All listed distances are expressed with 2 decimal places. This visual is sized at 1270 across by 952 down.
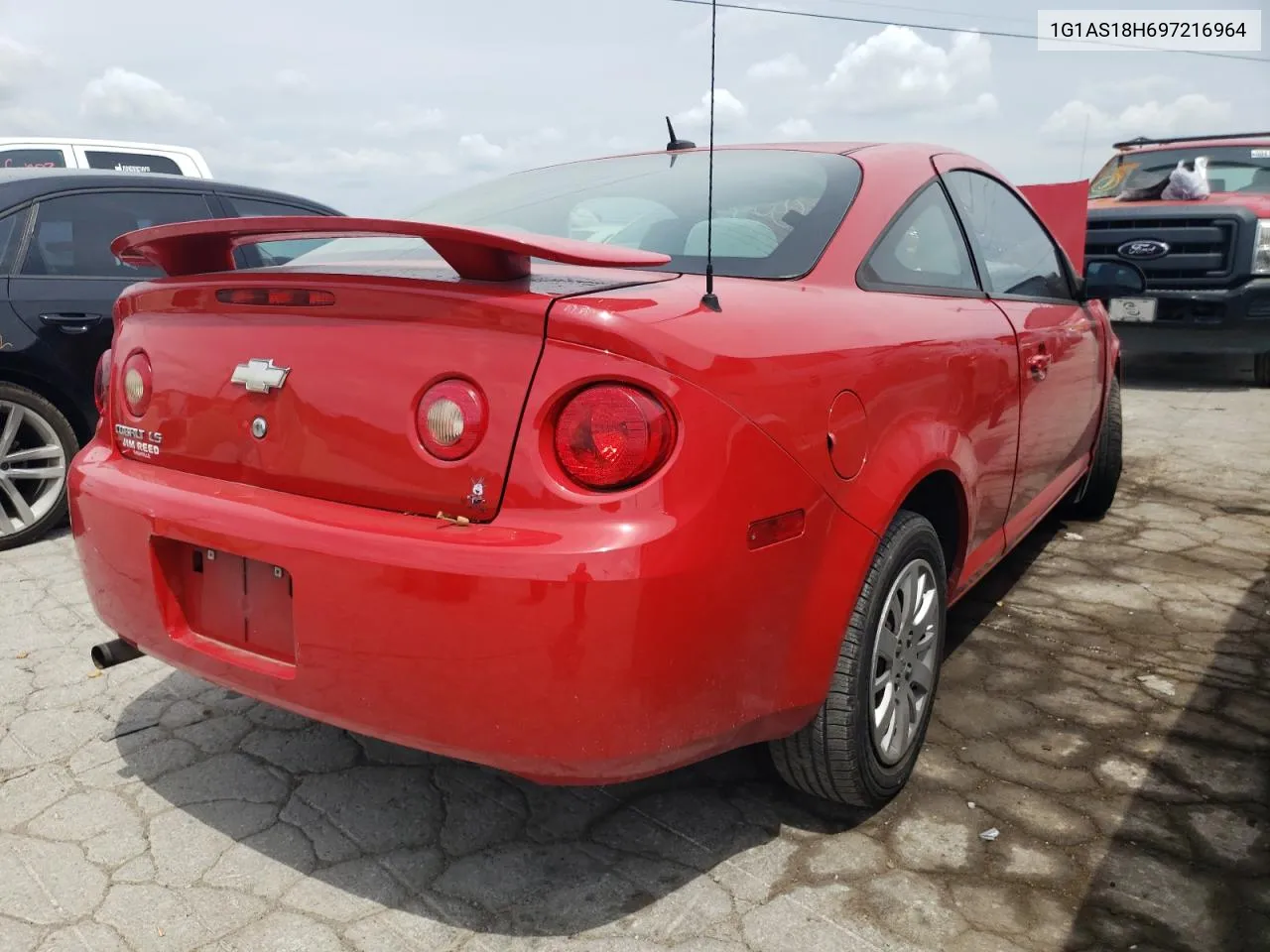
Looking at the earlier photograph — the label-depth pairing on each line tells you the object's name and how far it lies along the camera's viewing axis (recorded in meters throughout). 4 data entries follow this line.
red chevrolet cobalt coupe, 1.71
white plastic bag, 8.59
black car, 4.27
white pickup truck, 8.61
